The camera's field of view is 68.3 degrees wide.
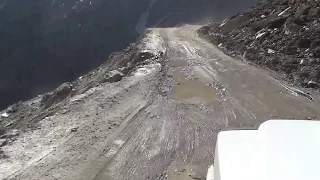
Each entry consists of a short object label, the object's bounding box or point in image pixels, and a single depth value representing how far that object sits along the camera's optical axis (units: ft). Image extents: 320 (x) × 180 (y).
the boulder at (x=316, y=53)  26.61
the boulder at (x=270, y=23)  35.42
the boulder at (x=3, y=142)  15.77
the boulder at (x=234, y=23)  44.08
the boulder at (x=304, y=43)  28.70
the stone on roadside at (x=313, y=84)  23.07
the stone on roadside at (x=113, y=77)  25.85
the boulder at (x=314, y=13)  32.60
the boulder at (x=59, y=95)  30.11
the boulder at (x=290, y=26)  31.76
